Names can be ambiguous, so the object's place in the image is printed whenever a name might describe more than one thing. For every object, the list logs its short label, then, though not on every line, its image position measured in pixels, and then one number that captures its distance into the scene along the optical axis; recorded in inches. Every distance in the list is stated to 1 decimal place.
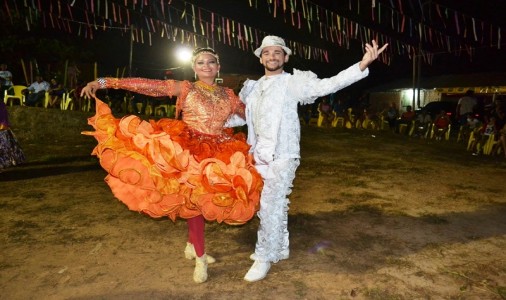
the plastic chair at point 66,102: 534.3
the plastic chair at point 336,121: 688.2
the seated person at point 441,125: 533.6
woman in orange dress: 107.8
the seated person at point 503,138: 378.8
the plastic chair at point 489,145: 397.4
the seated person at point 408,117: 611.8
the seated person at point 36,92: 509.7
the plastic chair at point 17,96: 519.3
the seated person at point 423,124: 565.0
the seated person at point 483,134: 402.3
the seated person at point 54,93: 532.1
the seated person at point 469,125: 474.7
